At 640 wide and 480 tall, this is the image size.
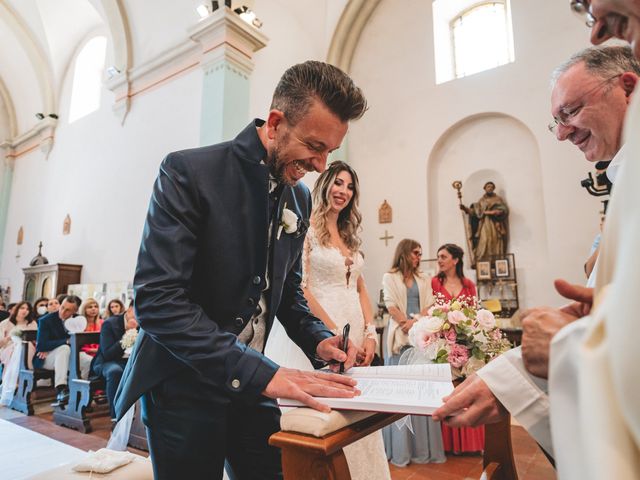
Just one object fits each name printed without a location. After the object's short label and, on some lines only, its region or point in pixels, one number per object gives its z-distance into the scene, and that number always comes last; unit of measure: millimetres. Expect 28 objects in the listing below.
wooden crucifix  7780
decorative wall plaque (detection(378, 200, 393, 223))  7859
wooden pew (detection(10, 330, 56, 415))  5555
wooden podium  838
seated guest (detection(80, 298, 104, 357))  6695
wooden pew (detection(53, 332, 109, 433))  4754
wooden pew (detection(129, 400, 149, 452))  4031
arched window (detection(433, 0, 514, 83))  7711
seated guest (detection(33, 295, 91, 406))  5570
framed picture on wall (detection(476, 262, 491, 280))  6895
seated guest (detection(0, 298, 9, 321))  7703
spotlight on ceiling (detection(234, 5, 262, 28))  6090
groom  1072
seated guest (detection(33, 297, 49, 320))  7574
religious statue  6945
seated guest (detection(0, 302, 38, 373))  6799
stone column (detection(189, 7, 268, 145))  5957
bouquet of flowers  2365
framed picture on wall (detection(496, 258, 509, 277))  6730
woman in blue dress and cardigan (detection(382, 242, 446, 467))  3559
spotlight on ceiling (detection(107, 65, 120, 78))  7996
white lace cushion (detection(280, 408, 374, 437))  857
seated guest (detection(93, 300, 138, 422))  4879
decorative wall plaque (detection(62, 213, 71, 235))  9406
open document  846
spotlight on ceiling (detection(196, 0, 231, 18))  6100
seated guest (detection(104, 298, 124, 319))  6391
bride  2660
